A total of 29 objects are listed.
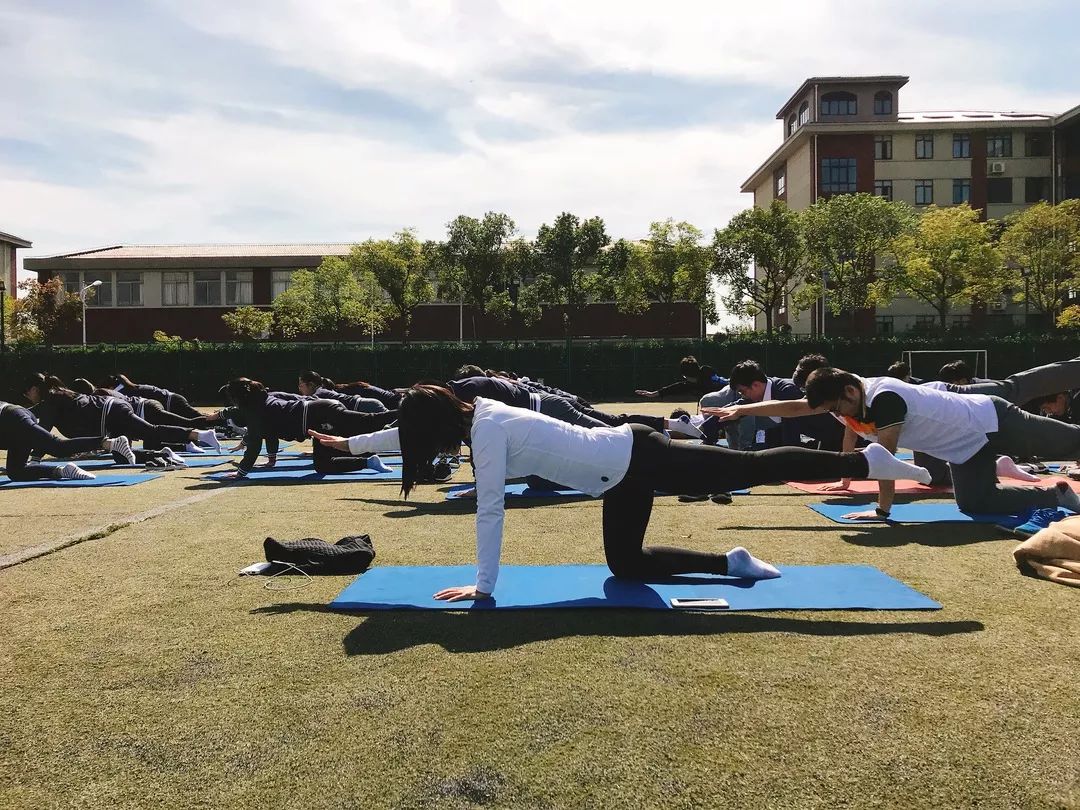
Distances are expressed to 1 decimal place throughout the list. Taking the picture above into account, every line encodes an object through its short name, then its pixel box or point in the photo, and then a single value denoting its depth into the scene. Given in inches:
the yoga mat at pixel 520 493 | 343.3
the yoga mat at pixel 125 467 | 487.2
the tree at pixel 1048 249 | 1429.6
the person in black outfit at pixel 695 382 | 430.9
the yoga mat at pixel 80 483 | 398.3
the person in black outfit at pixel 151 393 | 590.9
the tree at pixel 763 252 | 1443.2
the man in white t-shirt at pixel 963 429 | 239.0
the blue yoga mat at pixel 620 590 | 172.1
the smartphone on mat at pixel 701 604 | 170.1
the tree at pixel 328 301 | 1551.4
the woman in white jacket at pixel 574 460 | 161.2
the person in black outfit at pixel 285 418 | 404.8
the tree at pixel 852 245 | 1482.5
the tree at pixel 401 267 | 1533.0
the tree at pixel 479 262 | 1510.8
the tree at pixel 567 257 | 1520.7
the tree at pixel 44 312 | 1641.2
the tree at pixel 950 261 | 1451.8
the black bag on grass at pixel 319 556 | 208.7
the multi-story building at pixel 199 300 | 1681.8
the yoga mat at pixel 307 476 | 410.3
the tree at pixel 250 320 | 1587.1
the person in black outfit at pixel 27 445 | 398.6
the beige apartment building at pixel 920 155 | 1815.9
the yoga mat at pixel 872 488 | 324.2
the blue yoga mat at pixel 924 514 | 256.7
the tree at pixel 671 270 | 1503.4
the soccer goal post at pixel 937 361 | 1157.1
